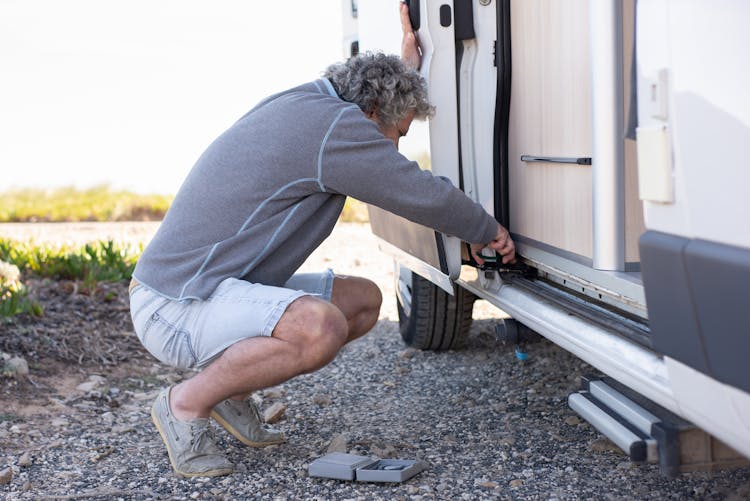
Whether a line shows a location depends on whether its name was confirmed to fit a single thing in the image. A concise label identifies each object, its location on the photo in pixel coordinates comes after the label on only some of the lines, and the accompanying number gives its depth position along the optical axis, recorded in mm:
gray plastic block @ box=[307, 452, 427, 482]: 2812
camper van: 1607
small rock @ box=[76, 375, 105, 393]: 3959
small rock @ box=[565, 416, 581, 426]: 3328
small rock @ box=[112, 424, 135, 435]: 3475
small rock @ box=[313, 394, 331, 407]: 3771
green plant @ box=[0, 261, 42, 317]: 4316
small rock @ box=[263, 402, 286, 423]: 3521
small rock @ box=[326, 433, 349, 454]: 3142
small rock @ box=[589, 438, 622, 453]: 3009
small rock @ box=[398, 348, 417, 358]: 4539
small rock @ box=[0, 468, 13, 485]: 2900
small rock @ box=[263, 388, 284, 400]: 3900
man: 2816
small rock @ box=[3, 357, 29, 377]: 3845
